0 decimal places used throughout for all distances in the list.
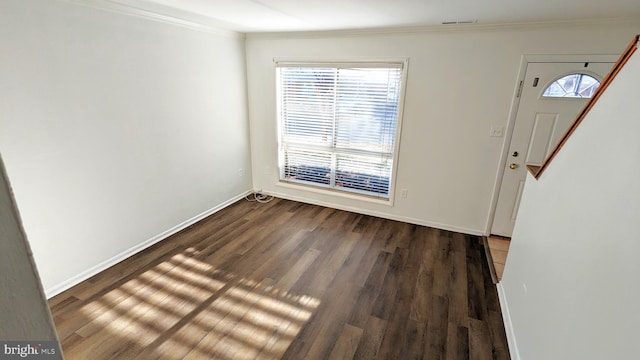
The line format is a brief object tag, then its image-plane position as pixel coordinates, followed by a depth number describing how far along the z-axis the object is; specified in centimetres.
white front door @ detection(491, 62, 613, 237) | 280
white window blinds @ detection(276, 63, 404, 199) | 354
